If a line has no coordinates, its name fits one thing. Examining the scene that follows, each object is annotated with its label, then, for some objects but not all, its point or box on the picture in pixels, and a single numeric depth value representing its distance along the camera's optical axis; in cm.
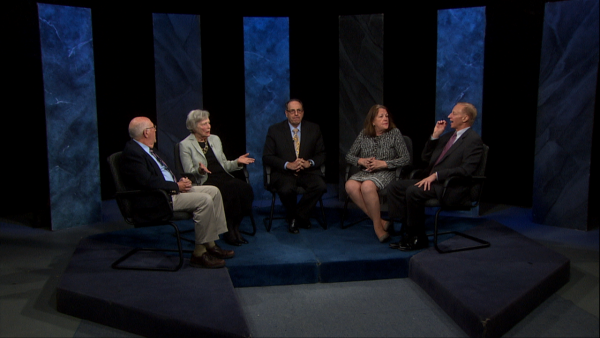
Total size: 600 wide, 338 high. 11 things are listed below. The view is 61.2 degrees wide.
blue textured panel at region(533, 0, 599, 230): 470
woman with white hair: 430
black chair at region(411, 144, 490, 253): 394
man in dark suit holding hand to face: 402
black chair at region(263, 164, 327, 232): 475
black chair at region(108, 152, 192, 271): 356
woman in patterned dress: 448
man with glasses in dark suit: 473
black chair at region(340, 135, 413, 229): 453
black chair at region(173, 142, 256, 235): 436
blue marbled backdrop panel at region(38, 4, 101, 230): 496
